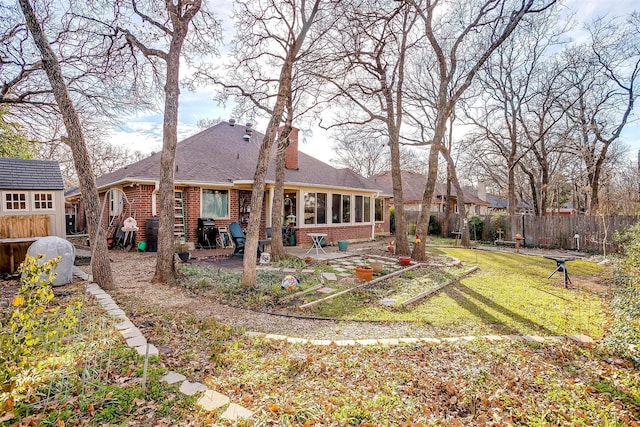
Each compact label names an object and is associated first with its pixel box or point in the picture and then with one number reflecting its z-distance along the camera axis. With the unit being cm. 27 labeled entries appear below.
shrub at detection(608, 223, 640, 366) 366
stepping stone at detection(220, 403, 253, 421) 226
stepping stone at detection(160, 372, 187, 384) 274
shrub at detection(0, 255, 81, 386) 216
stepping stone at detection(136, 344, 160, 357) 322
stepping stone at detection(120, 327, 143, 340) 366
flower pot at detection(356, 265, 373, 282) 682
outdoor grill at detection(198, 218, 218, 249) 1096
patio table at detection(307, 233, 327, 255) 1001
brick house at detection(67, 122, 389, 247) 1082
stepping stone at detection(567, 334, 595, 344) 390
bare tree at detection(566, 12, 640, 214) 1330
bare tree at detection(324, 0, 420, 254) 859
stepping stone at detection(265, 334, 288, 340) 381
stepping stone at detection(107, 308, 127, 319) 426
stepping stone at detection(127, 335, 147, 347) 344
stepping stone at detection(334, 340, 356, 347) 366
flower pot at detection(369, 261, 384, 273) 756
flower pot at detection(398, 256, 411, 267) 874
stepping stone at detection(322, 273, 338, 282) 705
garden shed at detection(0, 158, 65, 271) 765
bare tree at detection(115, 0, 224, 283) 625
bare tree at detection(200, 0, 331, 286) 602
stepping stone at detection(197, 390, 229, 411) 239
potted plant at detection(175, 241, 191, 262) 848
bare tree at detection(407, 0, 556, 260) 852
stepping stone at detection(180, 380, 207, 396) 259
